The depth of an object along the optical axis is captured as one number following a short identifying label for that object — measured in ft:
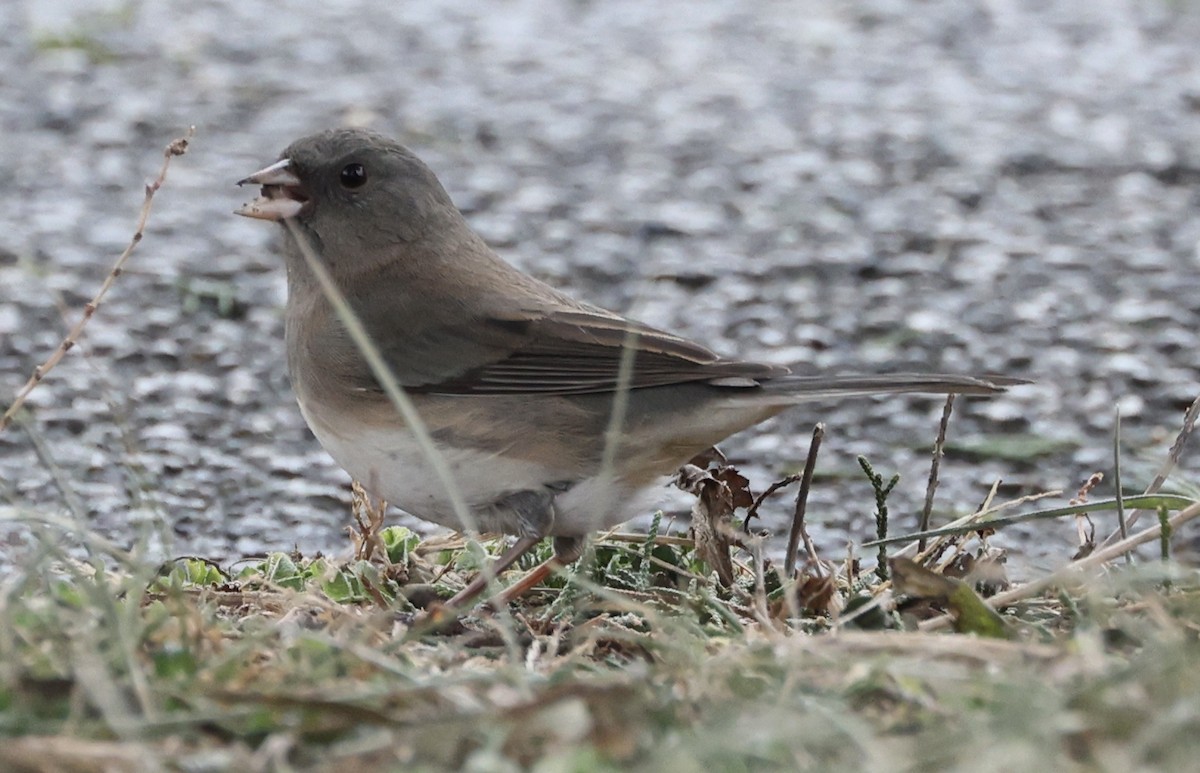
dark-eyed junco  22.77
